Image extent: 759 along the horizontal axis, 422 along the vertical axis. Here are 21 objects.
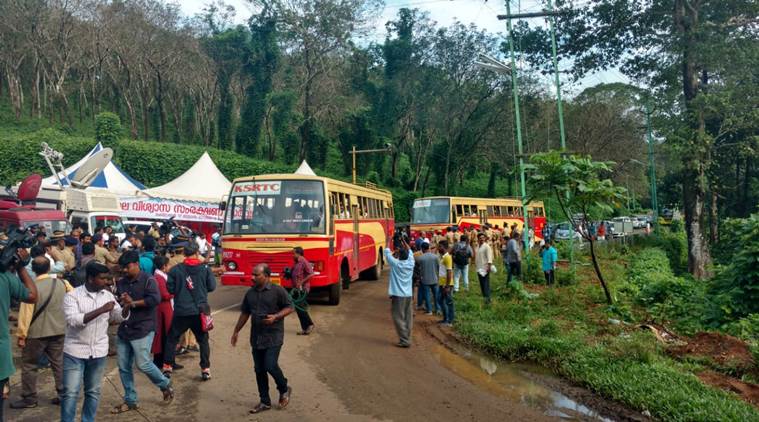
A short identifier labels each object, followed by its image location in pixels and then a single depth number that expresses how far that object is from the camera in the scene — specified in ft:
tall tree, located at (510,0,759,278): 65.41
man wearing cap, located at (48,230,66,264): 33.93
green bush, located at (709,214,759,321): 36.94
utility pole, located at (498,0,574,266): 60.90
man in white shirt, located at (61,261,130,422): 17.20
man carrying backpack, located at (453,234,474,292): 45.52
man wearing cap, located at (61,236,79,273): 34.60
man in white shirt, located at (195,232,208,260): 64.13
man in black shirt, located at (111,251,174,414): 20.08
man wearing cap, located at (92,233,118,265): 36.09
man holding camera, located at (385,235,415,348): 32.07
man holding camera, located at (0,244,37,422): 15.63
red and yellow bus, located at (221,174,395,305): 39.27
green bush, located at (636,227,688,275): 101.58
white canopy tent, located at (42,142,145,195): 74.41
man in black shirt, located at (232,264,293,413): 20.38
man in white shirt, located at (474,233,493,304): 43.01
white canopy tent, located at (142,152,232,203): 86.94
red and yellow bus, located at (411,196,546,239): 89.61
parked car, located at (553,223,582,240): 140.58
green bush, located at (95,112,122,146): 120.06
